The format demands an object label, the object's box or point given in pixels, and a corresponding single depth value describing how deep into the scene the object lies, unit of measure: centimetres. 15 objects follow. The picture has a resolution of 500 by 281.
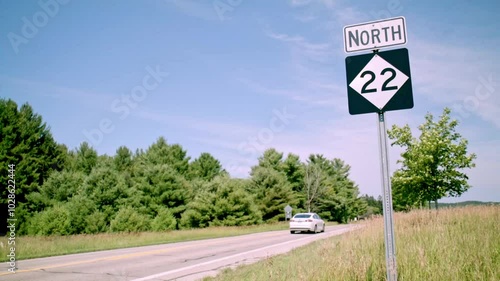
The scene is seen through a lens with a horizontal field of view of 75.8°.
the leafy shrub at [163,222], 4118
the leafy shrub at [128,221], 3559
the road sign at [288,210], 3916
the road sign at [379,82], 351
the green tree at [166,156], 5991
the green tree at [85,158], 5609
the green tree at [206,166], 6875
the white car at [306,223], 2317
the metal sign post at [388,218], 328
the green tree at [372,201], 14245
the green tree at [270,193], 5150
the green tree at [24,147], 4128
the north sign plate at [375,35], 372
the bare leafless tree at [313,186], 6397
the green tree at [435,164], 1947
